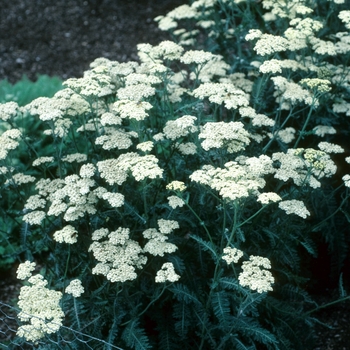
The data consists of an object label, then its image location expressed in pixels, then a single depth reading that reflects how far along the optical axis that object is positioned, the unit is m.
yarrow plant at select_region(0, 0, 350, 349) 3.06
